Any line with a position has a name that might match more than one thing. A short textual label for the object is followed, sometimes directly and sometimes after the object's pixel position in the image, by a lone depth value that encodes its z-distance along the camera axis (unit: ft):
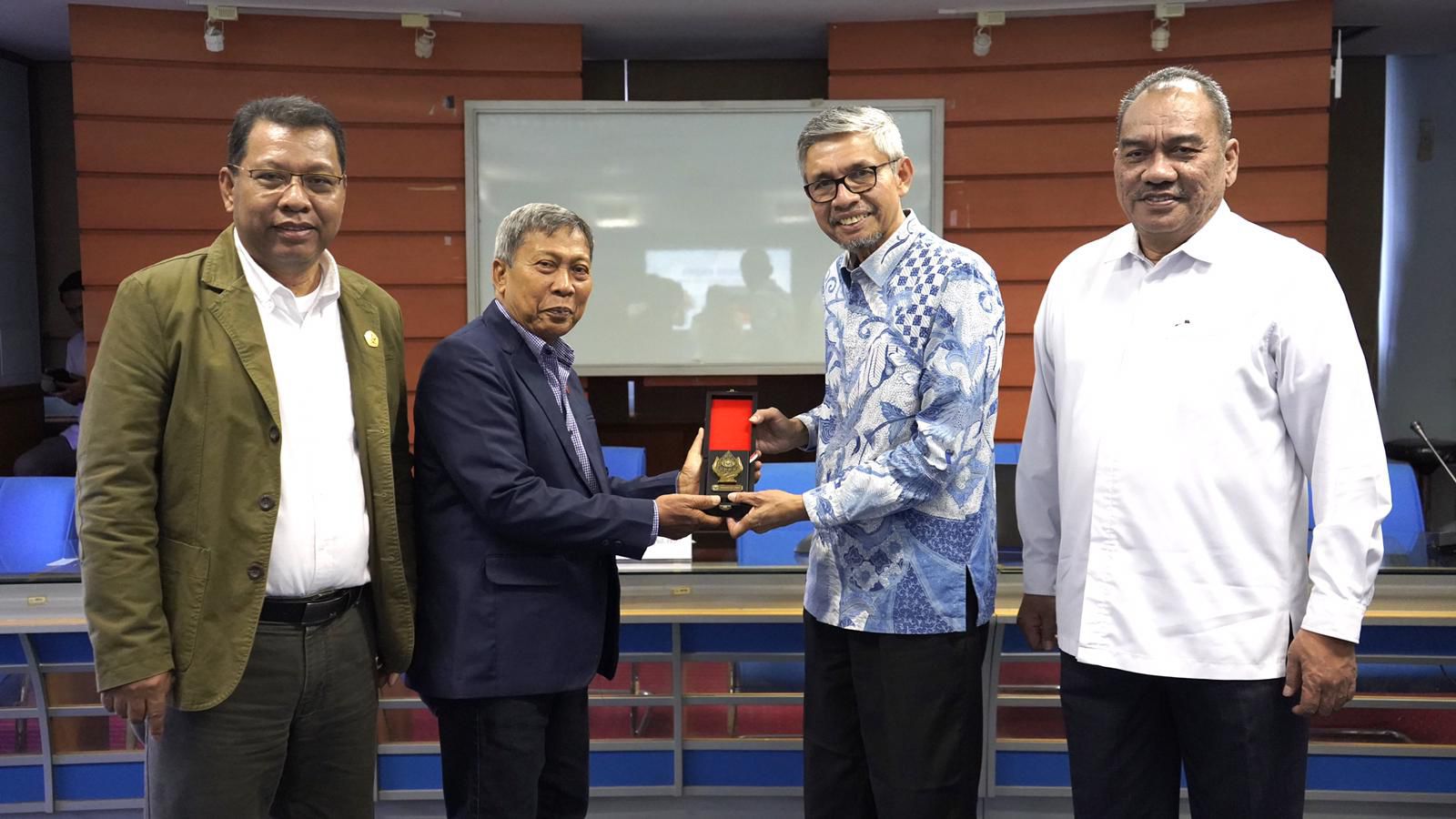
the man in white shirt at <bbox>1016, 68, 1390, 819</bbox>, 5.04
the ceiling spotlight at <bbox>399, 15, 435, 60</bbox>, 17.11
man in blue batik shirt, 5.71
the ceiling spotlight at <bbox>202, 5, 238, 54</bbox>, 16.76
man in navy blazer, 5.94
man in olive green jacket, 5.14
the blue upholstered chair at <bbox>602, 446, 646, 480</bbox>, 13.60
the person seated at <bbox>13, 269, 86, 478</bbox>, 17.12
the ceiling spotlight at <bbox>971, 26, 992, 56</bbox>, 17.28
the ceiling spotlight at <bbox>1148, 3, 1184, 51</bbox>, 16.80
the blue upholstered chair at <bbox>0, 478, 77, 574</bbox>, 10.34
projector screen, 18.03
